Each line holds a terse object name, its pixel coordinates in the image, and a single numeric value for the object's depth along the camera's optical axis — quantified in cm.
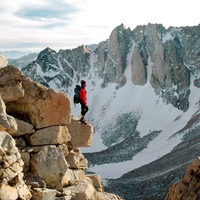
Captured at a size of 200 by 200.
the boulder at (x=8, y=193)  1246
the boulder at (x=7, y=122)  1429
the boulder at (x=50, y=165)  1683
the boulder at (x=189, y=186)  2430
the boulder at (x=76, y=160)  2012
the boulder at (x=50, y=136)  1770
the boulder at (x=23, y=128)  1722
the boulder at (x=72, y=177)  1809
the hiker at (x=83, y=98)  2028
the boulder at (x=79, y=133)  2094
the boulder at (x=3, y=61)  1970
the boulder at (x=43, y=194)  1499
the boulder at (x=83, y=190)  1767
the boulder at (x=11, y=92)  1725
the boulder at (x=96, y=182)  2298
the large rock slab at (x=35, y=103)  1794
